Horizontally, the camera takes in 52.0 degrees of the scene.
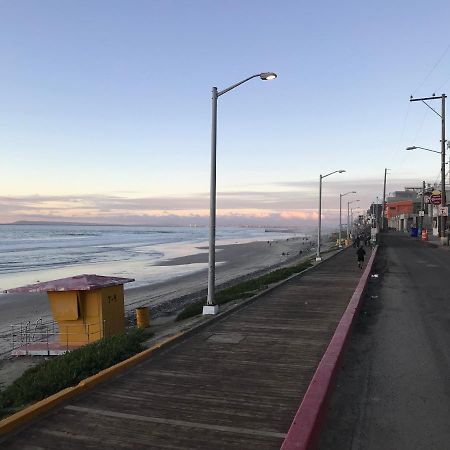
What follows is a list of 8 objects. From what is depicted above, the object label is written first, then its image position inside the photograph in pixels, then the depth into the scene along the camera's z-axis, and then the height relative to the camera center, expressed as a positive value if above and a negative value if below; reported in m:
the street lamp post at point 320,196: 33.66 +1.53
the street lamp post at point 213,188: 12.50 +0.77
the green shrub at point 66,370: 7.30 -2.83
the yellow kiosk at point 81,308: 13.23 -2.72
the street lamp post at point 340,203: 59.11 +1.83
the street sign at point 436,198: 43.12 +1.85
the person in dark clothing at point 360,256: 24.52 -2.07
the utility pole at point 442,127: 40.47 +8.14
